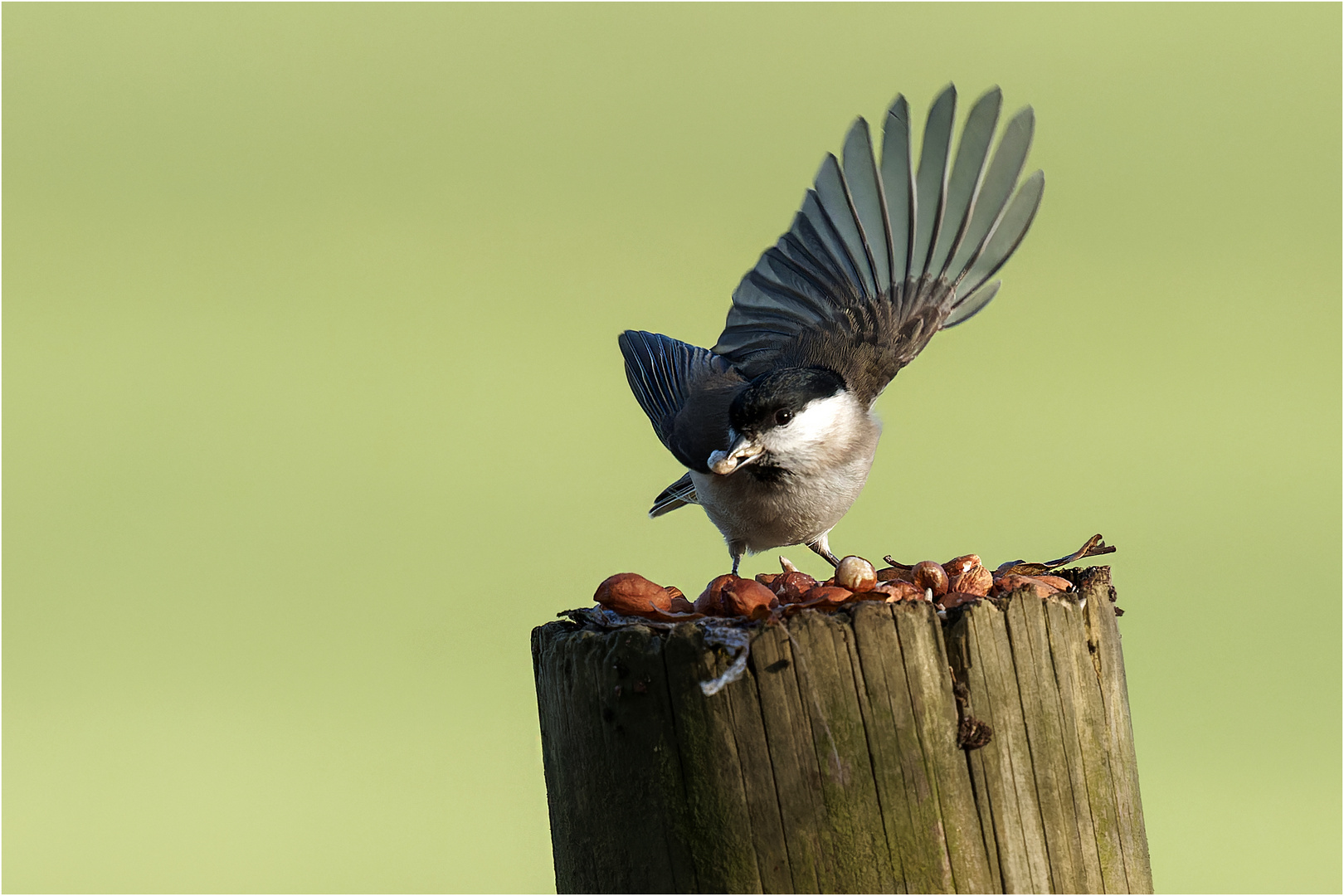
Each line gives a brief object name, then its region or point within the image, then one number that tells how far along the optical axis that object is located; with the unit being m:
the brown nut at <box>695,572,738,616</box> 3.90
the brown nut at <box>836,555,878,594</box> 4.04
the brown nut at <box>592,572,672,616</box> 4.04
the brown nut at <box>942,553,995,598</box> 4.13
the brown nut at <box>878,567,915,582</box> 4.48
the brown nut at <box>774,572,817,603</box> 4.06
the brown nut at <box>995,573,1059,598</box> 3.64
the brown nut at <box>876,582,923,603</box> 3.75
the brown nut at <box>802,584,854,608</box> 3.54
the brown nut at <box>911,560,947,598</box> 4.20
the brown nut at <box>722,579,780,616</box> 3.71
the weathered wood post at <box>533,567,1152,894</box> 3.14
